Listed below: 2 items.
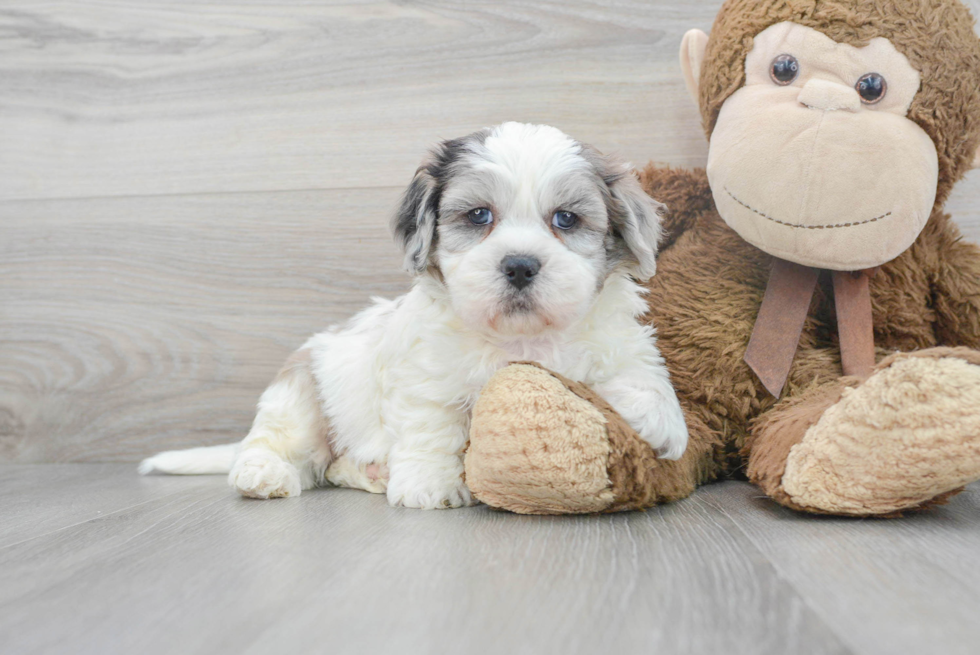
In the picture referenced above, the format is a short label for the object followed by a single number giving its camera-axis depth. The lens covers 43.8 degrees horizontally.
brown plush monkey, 0.56
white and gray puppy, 0.60
